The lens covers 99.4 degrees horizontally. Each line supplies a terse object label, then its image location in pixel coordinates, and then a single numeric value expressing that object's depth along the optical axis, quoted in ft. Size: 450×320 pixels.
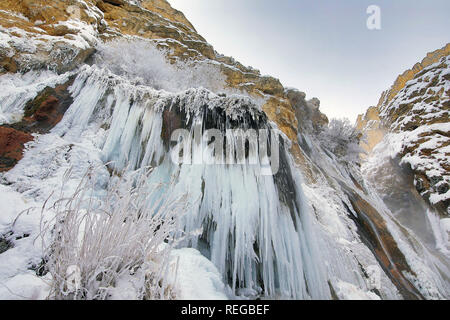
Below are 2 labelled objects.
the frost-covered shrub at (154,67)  22.61
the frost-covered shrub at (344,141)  35.83
